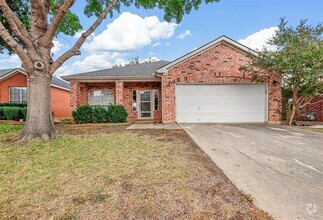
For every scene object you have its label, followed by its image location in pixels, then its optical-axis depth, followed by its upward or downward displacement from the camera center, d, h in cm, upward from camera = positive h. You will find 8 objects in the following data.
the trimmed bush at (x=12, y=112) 1384 -41
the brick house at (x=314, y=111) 1443 -33
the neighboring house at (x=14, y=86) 1808 +167
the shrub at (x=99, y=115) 1241 -53
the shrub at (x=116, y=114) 1257 -48
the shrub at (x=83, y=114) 1236 -47
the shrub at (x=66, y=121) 1286 -96
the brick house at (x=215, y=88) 1271 +107
